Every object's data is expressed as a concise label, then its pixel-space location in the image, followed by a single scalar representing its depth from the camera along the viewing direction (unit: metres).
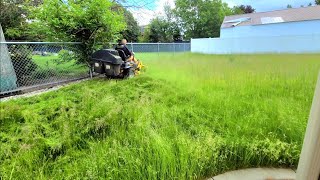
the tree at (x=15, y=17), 4.53
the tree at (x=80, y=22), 4.38
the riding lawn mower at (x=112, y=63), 4.23
